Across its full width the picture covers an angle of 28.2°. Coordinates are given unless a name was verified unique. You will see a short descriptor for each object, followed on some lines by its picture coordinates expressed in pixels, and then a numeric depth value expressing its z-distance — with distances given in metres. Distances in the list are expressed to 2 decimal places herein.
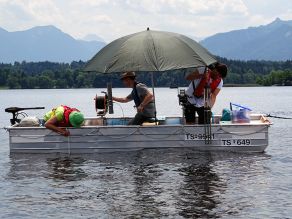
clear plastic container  20.06
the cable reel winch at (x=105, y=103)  20.78
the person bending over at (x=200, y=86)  20.19
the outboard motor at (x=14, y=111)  22.12
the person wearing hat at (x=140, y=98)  19.83
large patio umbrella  18.66
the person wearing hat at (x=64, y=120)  19.77
